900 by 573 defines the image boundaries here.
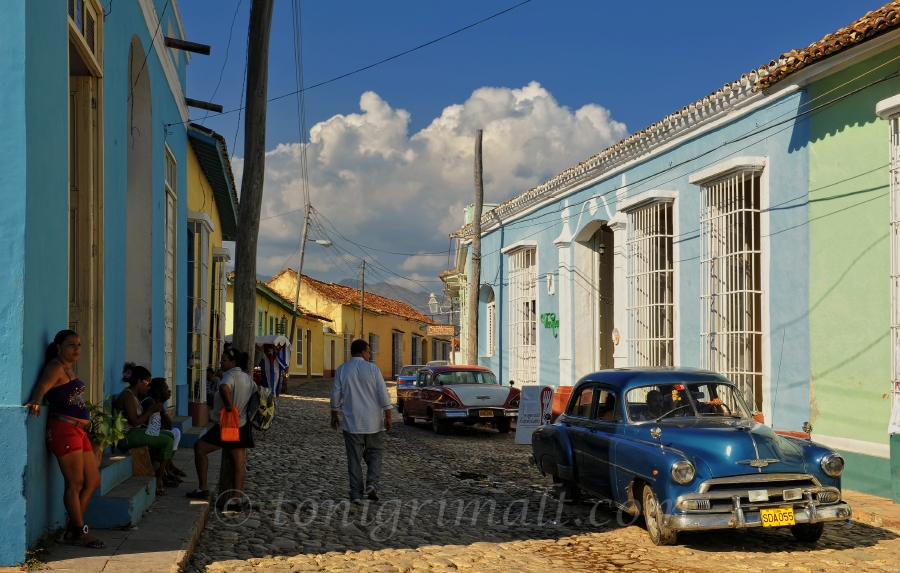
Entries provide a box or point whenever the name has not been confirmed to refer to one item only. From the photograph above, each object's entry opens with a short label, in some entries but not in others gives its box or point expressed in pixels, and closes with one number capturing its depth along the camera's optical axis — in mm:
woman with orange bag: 7648
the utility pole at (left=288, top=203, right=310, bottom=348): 32906
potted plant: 6297
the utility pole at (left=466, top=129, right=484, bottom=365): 21438
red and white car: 15742
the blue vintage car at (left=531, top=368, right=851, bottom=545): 6363
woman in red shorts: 5547
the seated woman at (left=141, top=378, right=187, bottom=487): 8039
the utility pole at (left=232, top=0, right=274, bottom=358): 8664
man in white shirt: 8539
